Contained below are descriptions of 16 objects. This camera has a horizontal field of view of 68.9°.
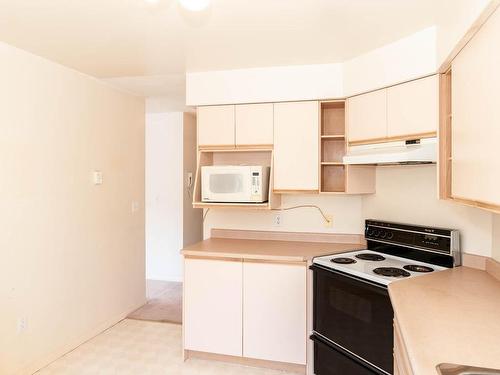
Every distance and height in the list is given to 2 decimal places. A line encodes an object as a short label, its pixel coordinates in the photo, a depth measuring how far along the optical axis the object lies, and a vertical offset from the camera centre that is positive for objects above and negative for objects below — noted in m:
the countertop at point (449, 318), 1.16 -0.52
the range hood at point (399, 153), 2.09 +0.21
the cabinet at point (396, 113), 2.13 +0.48
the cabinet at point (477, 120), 1.32 +0.28
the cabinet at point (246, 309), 2.59 -0.90
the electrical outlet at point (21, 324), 2.45 -0.94
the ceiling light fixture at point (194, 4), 1.60 +0.81
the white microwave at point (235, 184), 2.81 +0.02
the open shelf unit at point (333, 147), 2.97 +0.32
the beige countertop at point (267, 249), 2.61 -0.48
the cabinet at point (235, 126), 2.89 +0.49
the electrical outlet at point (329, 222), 3.09 -0.30
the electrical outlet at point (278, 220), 3.20 -0.29
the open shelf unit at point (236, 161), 2.87 +0.23
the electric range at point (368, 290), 2.01 -0.62
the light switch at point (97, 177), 3.20 +0.08
